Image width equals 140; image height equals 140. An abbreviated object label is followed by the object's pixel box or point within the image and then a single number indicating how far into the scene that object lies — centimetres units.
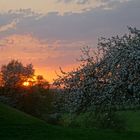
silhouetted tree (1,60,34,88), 6986
